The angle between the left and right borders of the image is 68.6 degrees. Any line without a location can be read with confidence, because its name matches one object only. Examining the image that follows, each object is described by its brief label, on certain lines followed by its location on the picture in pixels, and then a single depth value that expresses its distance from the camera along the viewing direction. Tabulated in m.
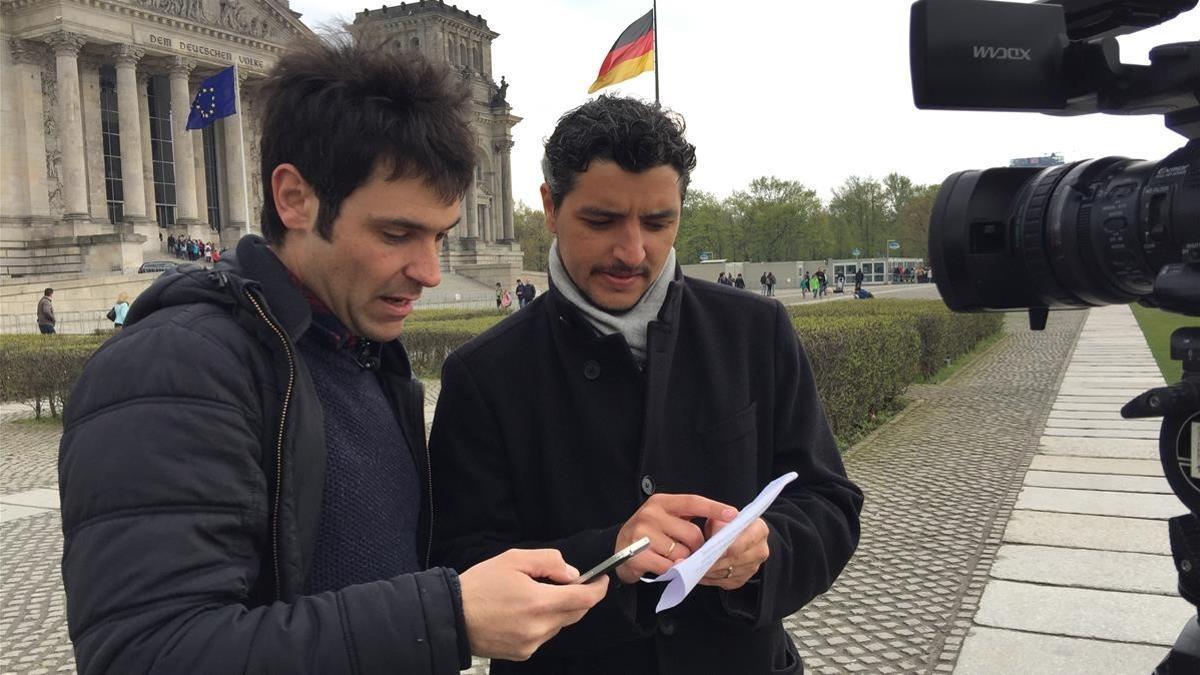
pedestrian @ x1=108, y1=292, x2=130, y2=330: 20.78
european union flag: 23.47
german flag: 15.88
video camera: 1.49
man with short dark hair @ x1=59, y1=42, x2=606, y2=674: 1.05
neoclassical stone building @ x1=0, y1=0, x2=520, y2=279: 35.38
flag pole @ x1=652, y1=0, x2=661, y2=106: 15.44
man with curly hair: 1.79
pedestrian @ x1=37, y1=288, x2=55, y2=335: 21.33
